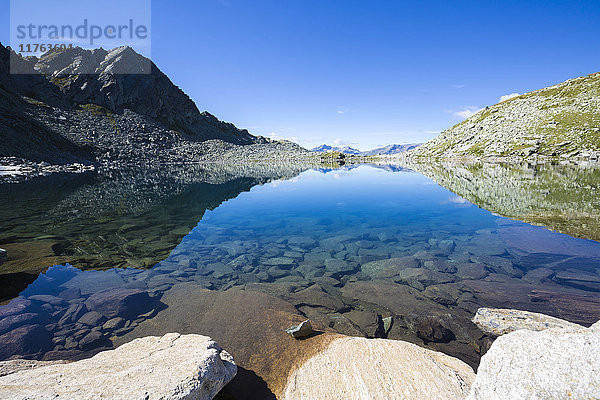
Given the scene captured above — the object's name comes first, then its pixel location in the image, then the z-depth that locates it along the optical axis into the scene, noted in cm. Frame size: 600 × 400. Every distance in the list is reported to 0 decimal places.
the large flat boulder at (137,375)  421
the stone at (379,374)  533
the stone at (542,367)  304
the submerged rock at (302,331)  784
